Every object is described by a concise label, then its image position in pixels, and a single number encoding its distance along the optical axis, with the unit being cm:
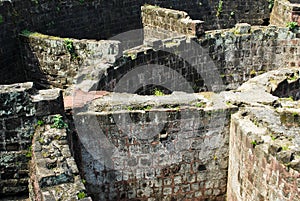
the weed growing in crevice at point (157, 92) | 1069
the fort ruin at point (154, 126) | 694
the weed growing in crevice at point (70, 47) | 1208
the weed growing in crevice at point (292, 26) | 1261
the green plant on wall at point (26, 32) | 1272
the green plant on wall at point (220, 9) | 1757
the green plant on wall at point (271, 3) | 1753
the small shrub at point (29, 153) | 743
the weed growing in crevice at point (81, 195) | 575
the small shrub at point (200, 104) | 816
